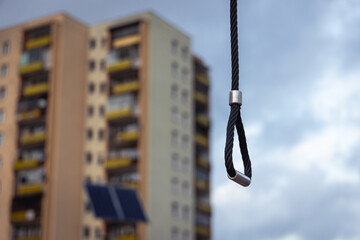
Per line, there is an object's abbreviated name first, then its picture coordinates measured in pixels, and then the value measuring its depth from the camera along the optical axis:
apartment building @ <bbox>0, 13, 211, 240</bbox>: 56.97
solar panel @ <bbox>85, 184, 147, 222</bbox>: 43.75
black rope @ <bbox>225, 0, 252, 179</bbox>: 3.93
